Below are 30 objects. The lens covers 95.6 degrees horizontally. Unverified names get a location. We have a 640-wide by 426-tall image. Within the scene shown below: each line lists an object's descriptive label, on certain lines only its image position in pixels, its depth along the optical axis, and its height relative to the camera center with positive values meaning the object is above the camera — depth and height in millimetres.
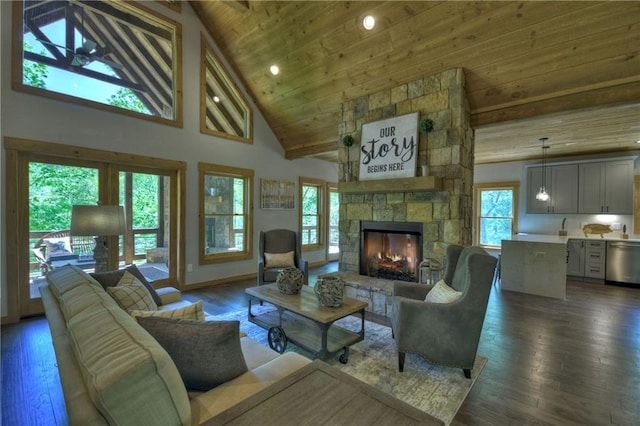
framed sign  3908 +878
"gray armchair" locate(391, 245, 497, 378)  2252 -909
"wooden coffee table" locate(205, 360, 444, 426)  965 -699
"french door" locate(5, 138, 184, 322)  3428 -20
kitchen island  4578 -925
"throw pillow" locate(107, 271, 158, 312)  1973 -609
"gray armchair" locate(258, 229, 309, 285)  4549 -577
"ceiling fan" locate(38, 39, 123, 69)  3840 +2105
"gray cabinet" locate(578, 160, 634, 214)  5562 +450
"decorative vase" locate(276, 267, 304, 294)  3025 -755
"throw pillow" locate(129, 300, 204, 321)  1540 -610
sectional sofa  863 -564
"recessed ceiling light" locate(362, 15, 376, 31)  3379 +2206
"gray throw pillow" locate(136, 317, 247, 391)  1263 -606
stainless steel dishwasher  5199 -947
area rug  2067 -1365
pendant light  5591 +725
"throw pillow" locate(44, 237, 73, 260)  3705 -489
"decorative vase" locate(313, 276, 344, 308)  2633 -758
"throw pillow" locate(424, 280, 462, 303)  2402 -726
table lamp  2682 -104
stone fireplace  3600 +357
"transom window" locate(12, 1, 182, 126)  3531 +2128
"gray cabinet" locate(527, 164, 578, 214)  6117 +466
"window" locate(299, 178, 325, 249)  7079 -59
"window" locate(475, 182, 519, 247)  6992 -54
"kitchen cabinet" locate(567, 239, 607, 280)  5516 -944
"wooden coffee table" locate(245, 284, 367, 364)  2457 -1172
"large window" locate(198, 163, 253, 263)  5137 -49
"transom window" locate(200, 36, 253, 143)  5051 +1975
